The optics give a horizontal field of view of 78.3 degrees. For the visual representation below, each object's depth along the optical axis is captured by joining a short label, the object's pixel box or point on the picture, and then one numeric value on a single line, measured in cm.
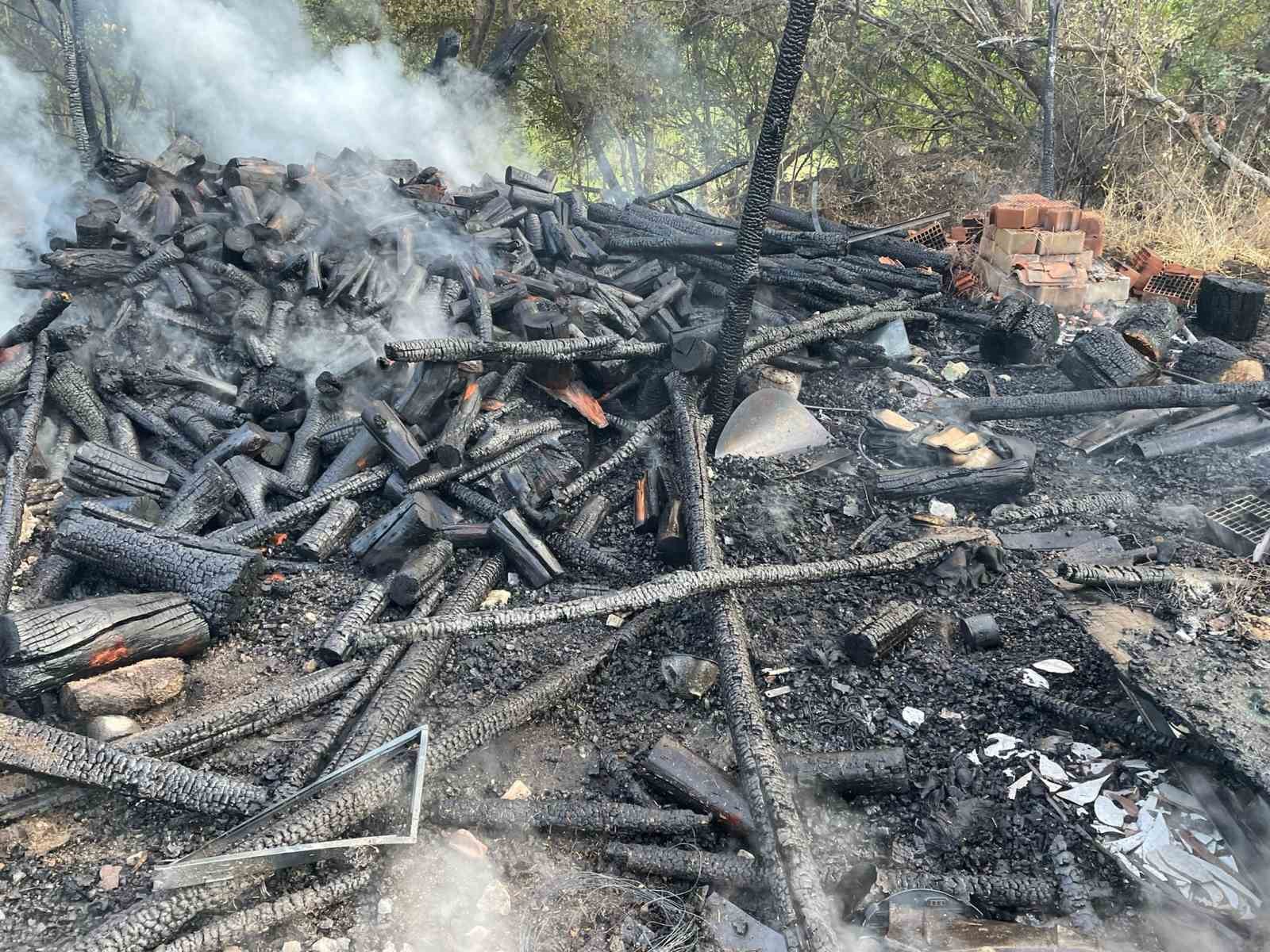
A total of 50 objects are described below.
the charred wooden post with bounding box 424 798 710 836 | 332
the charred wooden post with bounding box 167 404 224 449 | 573
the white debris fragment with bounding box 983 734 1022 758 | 369
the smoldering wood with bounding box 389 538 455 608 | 448
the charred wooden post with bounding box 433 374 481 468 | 540
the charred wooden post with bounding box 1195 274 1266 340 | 799
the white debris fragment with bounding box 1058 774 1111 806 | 342
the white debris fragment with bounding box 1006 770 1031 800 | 349
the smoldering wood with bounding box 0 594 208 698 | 359
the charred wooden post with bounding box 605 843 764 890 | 312
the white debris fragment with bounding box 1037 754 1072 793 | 353
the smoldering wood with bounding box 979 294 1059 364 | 759
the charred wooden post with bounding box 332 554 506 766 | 346
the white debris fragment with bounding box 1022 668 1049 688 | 404
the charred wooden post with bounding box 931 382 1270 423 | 618
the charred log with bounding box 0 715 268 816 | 322
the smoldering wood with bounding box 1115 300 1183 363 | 728
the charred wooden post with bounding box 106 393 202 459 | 577
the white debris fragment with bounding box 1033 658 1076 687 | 410
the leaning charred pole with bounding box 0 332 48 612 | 456
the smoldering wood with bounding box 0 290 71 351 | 603
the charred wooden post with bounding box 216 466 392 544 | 496
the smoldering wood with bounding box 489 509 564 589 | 490
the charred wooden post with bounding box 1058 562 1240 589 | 448
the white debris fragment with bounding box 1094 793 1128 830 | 331
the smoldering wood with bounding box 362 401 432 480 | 532
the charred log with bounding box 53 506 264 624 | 432
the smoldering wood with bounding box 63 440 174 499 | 510
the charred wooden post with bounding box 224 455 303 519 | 525
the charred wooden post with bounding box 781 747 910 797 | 352
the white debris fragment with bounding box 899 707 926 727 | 389
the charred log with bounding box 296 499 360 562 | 491
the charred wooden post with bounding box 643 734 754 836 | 335
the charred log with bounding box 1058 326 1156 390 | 675
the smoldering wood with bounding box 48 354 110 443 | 577
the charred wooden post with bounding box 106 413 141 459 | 564
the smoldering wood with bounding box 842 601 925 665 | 414
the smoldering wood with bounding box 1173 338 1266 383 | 709
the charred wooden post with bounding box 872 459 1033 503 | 560
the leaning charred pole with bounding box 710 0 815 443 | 465
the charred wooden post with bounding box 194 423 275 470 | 550
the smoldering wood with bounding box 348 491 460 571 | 490
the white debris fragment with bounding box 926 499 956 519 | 556
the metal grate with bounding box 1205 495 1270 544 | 504
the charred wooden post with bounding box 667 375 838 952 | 268
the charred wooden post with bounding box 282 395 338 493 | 547
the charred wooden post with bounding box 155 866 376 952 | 275
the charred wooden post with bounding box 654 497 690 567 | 498
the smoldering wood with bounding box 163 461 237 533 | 498
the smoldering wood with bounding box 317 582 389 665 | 403
